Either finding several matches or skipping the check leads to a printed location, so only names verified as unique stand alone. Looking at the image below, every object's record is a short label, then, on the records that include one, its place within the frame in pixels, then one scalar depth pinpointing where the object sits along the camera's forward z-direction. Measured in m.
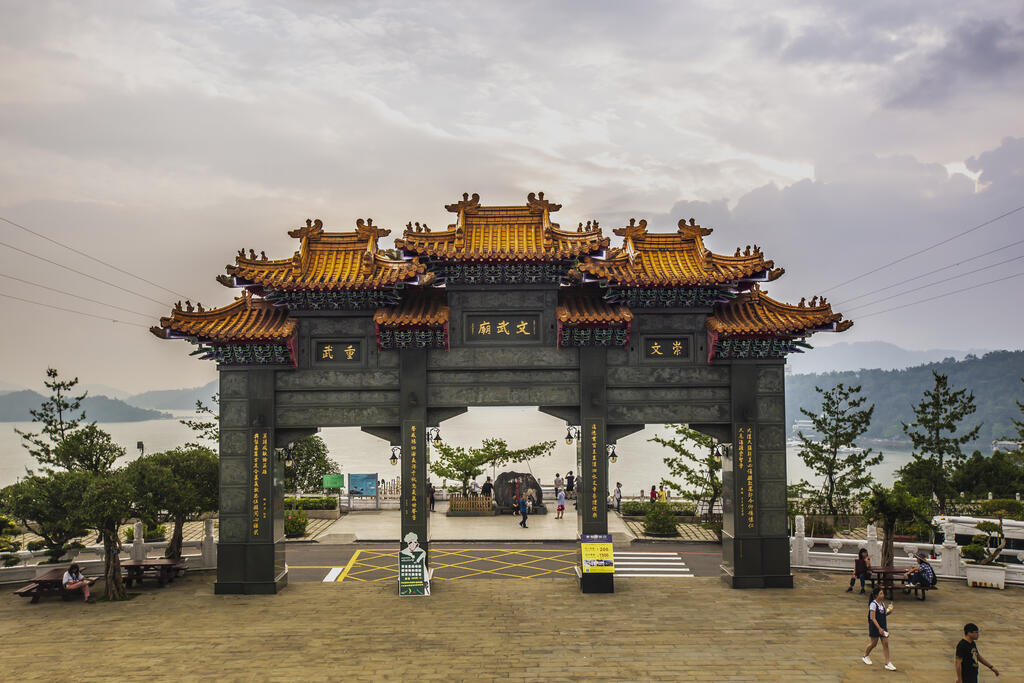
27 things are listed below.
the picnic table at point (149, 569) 16.97
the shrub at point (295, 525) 23.39
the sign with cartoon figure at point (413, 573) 15.83
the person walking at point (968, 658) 9.57
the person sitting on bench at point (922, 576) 15.23
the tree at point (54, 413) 28.14
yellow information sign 15.85
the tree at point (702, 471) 25.72
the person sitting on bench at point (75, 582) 15.70
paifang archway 16.11
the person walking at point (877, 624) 11.30
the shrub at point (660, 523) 23.70
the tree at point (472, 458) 29.11
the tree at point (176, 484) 16.16
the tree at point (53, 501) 14.90
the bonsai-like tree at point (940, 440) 25.97
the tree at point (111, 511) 14.83
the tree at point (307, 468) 30.19
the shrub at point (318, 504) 27.59
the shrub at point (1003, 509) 23.01
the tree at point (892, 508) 16.20
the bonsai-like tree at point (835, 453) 26.23
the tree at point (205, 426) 31.09
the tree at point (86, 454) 19.16
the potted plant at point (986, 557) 16.48
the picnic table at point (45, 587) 15.70
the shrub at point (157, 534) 22.35
